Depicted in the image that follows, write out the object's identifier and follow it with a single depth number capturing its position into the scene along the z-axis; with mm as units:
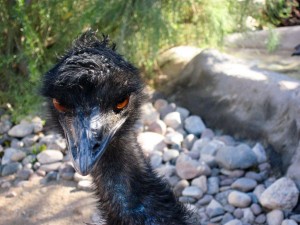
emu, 1230
